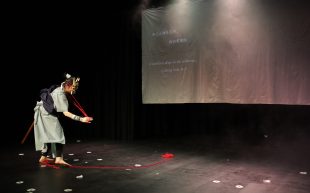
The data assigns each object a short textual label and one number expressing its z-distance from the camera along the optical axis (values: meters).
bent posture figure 4.36
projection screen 4.63
